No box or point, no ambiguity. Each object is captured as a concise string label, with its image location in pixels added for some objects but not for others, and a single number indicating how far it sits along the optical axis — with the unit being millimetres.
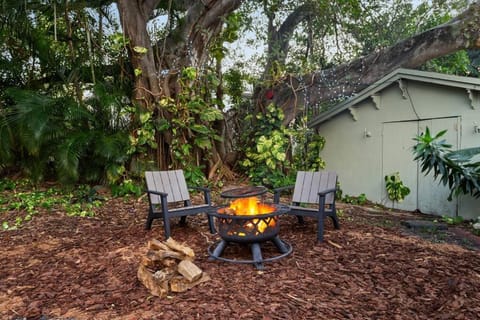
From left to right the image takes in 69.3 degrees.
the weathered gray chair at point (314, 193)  4012
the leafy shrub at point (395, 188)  6676
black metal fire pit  3152
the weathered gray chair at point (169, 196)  3918
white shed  5777
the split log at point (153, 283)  2553
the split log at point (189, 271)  2621
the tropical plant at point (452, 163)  4969
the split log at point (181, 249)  2864
